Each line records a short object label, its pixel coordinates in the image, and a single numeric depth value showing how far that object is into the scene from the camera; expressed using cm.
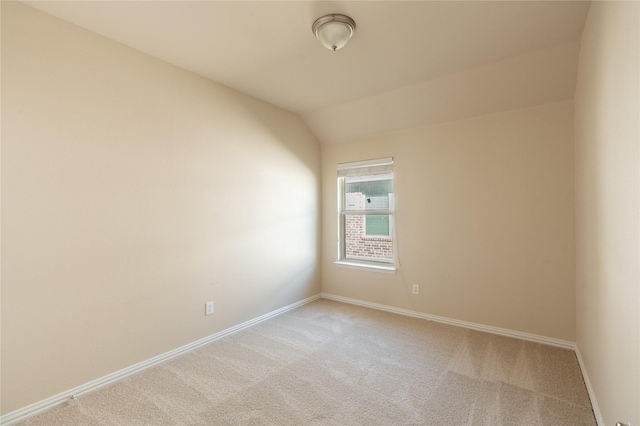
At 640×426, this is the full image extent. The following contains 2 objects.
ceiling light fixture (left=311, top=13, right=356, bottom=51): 199
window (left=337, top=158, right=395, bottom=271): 389
